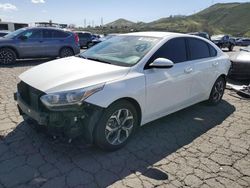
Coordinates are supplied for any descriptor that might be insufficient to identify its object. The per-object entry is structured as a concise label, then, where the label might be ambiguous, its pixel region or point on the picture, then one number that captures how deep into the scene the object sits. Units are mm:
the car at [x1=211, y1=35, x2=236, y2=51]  20041
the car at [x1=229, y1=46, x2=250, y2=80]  6219
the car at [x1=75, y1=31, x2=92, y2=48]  15931
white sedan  2427
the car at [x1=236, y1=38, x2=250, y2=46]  27391
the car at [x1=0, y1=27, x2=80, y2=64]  7918
